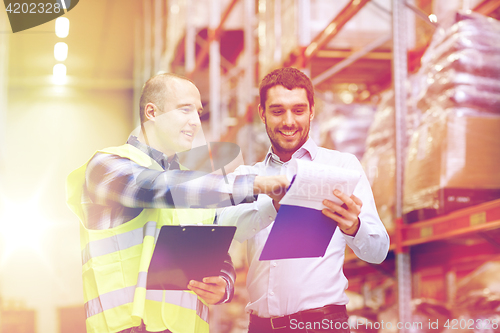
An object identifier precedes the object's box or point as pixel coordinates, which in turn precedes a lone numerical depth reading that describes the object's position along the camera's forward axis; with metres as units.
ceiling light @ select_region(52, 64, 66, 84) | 3.41
